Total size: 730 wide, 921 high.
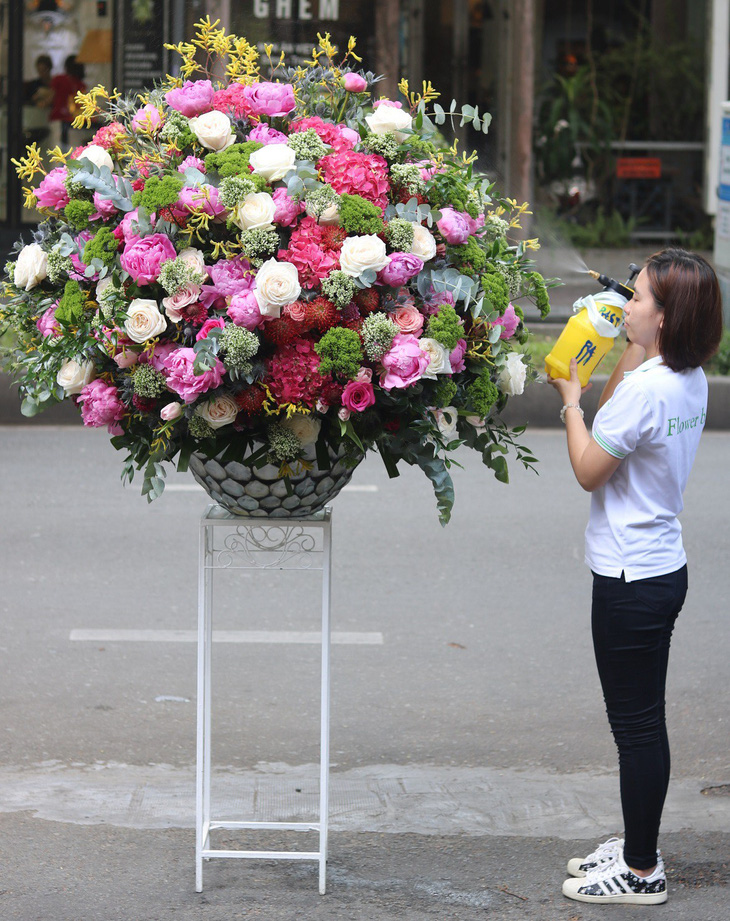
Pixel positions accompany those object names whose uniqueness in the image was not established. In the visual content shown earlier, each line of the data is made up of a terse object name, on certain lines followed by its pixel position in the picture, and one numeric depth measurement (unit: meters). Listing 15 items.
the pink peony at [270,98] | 6.54
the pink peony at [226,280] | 6.13
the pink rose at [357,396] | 6.11
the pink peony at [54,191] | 6.56
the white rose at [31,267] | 6.59
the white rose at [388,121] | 6.43
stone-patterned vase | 6.62
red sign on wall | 33.22
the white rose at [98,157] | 6.52
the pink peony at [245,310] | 6.03
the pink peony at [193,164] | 6.30
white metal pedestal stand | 6.93
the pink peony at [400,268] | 6.17
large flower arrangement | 6.11
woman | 6.54
